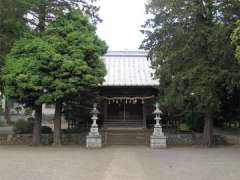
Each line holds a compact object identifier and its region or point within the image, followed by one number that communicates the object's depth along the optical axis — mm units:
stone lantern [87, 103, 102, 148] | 12779
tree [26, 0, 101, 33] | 12787
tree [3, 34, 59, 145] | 11955
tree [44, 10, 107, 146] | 12022
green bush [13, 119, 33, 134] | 14351
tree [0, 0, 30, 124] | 12006
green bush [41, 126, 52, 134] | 14550
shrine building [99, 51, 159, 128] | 16653
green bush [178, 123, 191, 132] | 15701
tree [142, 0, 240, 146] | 11785
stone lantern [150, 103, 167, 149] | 12813
